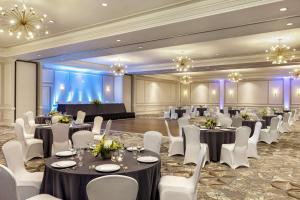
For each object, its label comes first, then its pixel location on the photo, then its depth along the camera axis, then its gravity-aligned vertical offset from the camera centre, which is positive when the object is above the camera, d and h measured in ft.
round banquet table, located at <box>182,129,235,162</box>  19.13 -2.95
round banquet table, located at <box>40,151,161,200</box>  8.38 -2.70
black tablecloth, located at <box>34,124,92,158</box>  19.97 -2.74
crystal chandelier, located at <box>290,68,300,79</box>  46.29 +5.17
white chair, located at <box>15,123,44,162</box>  18.39 -3.41
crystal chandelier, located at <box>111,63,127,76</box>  42.73 +5.55
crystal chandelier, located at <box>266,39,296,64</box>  28.97 +5.67
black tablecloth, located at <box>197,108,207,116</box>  66.85 -2.38
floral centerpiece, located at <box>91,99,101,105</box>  52.75 -0.10
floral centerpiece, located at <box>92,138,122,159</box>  10.23 -1.91
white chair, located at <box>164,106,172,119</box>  60.24 -3.20
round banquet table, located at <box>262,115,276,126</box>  34.58 -2.36
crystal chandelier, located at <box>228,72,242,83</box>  57.11 +5.73
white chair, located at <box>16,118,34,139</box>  21.76 -3.12
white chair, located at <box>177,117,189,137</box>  24.13 -1.92
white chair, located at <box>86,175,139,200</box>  6.64 -2.30
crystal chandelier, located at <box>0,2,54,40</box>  18.16 +6.09
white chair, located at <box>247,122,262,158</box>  20.08 -3.63
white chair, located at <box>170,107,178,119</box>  58.23 -2.97
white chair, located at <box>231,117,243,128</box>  26.86 -2.25
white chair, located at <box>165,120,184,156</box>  20.95 -3.84
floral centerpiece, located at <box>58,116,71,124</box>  20.90 -1.54
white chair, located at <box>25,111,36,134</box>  25.23 -2.15
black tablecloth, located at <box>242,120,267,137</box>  28.14 -2.49
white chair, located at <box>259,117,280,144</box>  27.22 -3.51
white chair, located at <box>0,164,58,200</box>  7.09 -2.40
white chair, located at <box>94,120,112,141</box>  20.15 -3.08
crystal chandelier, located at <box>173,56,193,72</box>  36.83 +5.79
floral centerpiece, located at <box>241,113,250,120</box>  29.63 -1.78
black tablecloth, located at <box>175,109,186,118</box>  58.23 -2.39
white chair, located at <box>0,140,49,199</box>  10.15 -3.13
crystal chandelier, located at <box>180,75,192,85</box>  58.43 +5.23
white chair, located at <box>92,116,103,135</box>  25.00 -2.25
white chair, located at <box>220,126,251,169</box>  17.25 -3.56
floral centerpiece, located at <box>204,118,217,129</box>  20.56 -1.81
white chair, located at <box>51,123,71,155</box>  17.38 -2.48
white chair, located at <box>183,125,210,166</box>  18.35 -3.23
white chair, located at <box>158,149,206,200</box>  9.51 -3.41
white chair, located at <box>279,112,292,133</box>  36.22 -3.37
